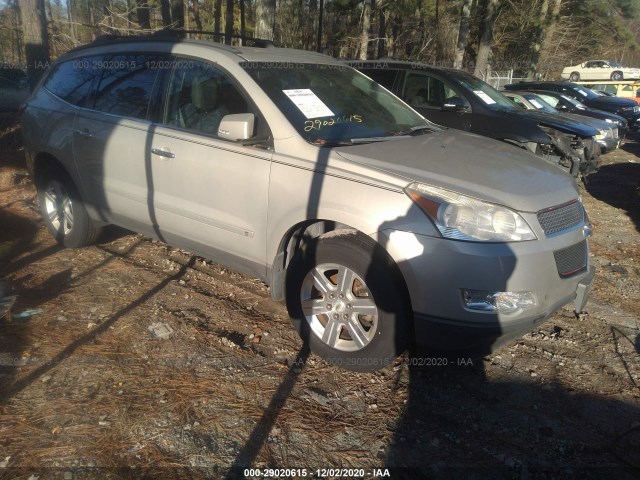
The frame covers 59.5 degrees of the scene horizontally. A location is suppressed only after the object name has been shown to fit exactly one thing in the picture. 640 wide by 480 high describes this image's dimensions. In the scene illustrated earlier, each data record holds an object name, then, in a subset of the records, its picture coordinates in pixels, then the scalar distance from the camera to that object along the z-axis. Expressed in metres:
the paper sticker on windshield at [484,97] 8.33
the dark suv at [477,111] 7.98
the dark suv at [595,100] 18.29
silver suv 2.97
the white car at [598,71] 35.06
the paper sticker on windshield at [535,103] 12.76
